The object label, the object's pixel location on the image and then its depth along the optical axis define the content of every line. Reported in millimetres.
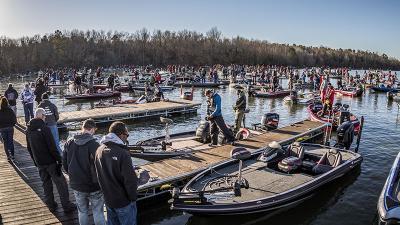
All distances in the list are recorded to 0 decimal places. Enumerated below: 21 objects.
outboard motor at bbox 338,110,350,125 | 19750
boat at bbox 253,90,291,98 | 38000
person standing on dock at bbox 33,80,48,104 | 19438
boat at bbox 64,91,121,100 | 33875
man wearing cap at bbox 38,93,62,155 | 11680
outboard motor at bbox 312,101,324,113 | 23747
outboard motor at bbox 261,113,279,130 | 18181
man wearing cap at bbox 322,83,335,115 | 22156
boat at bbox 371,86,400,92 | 43112
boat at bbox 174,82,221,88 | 49594
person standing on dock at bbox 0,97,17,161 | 10852
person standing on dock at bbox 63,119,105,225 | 6266
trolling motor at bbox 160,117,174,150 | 14529
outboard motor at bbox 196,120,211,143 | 15599
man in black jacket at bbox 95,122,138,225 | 5430
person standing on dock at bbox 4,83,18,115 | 16062
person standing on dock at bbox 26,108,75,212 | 7469
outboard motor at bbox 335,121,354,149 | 15787
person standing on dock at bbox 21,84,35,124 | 17722
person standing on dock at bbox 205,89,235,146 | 13820
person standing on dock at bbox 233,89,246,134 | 15586
